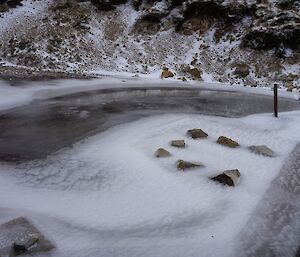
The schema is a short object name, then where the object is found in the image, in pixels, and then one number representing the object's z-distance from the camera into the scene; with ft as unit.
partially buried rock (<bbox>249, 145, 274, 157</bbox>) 25.07
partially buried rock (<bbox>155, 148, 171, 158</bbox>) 23.58
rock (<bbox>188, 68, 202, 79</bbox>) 63.82
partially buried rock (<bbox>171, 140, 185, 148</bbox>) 25.43
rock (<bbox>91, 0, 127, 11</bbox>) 82.54
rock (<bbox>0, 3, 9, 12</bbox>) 78.93
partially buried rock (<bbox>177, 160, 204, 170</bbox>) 21.85
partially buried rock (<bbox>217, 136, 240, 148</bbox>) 26.35
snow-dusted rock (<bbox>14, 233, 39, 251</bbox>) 13.39
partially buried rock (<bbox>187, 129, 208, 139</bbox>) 27.73
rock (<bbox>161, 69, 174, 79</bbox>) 63.82
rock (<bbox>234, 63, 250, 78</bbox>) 62.34
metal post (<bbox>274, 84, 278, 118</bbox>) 35.10
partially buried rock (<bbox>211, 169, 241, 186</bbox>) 20.16
